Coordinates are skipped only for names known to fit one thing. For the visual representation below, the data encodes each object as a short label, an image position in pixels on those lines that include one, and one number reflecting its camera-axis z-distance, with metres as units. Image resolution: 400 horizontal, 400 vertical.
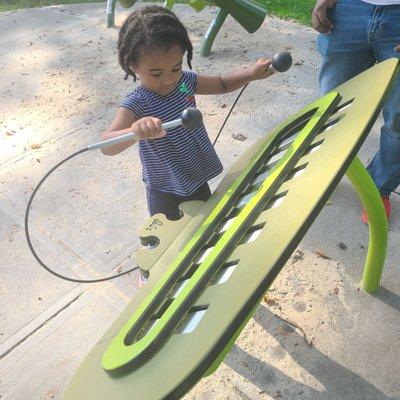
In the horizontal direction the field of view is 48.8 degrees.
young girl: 1.48
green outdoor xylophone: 0.85
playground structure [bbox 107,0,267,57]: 2.96
